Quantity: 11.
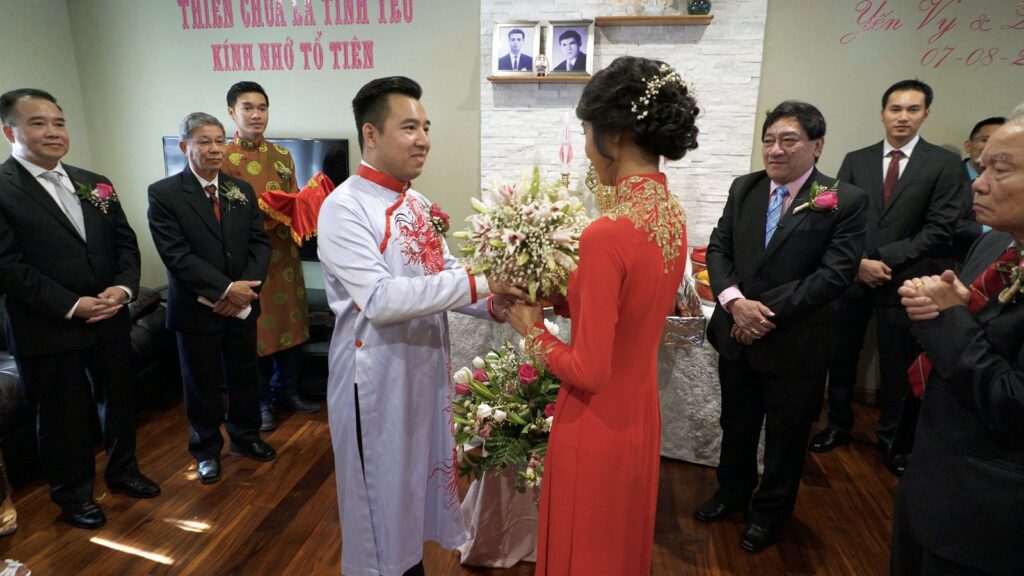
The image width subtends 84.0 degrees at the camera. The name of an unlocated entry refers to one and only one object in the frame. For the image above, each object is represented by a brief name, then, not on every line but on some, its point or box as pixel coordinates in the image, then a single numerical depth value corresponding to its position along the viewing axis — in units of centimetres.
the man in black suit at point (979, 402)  118
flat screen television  411
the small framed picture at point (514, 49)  375
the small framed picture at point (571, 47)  366
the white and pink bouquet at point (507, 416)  203
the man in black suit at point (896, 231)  299
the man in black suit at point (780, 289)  220
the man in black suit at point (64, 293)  228
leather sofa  276
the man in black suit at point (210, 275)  271
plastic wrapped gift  287
